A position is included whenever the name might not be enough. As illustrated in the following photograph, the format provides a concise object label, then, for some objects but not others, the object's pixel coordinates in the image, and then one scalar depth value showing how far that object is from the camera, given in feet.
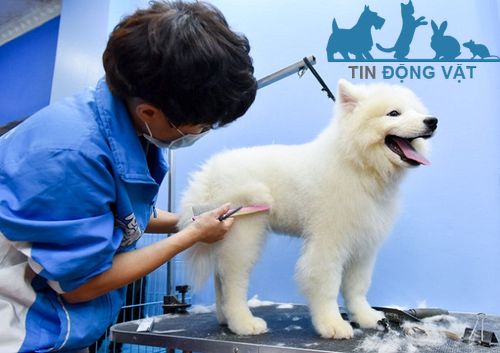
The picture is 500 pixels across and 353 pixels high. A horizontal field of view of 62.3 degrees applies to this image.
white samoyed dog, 4.26
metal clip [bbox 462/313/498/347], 3.85
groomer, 2.47
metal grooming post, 5.55
